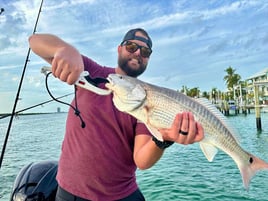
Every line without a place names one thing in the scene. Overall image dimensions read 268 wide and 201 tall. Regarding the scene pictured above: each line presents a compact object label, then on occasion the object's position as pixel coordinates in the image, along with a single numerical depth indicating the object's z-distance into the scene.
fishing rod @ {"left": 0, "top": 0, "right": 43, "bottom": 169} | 2.48
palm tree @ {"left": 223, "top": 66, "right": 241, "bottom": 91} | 45.90
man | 1.48
